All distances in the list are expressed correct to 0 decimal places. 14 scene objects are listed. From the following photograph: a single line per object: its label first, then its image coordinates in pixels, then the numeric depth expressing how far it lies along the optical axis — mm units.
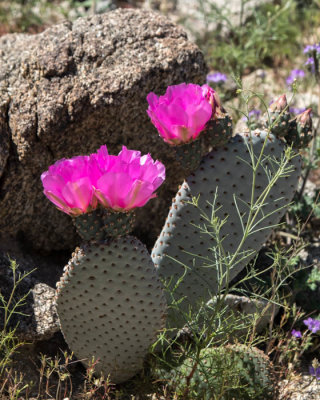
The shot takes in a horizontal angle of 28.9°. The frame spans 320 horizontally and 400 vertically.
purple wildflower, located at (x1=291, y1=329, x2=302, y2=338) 2624
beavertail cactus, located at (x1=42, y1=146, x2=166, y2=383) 2043
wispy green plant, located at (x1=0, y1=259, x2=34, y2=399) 2299
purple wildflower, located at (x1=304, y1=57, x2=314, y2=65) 3406
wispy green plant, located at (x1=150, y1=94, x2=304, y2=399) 2238
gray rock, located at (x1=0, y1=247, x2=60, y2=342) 2613
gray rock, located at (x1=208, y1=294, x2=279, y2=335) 2615
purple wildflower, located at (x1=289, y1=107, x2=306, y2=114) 3757
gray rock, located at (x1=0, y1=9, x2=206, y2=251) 2834
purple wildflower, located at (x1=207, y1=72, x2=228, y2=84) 3812
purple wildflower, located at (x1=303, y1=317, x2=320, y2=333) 2658
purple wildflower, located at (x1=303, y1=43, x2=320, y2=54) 3261
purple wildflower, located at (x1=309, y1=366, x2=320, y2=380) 2525
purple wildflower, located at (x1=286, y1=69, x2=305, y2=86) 3959
